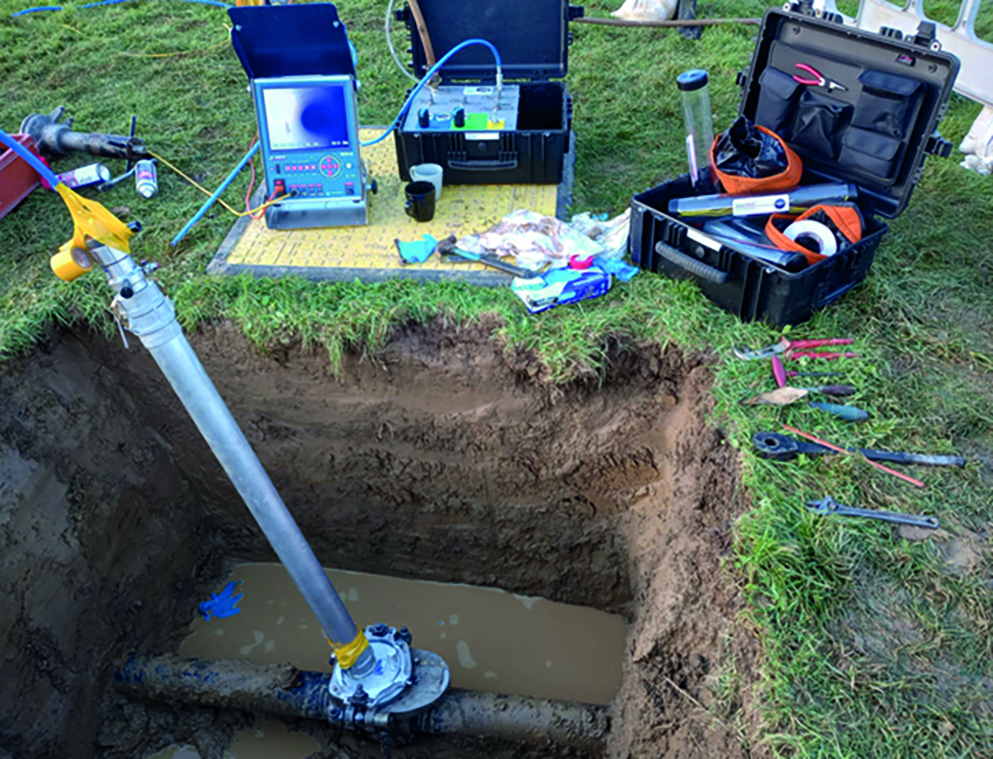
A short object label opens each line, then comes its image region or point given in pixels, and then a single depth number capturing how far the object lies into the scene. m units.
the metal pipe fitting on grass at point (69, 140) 4.62
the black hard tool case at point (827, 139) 2.99
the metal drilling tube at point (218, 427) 1.82
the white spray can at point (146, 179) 4.29
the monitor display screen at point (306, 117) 3.62
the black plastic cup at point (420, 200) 3.83
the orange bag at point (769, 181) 3.32
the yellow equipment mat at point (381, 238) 3.61
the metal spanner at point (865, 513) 2.41
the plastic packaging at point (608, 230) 3.67
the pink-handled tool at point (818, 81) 3.29
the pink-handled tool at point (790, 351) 3.05
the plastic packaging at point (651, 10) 6.19
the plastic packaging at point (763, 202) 3.28
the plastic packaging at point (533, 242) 3.62
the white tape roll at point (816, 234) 3.12
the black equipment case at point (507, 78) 4.03
